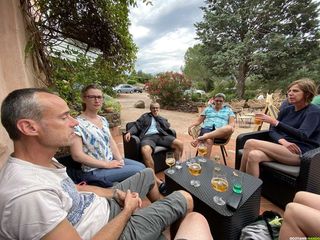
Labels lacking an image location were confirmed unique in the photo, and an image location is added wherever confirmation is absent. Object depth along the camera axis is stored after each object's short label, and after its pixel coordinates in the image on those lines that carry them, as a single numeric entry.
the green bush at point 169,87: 10.22
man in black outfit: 2.93
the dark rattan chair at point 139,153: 3.00
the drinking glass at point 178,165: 2.22
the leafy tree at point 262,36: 11.73
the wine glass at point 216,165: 2.06
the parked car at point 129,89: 25.30
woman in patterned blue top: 1.95
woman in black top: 2.31
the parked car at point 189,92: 10.44
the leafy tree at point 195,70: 19.58
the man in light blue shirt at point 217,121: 3.33
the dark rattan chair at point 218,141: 3.41
